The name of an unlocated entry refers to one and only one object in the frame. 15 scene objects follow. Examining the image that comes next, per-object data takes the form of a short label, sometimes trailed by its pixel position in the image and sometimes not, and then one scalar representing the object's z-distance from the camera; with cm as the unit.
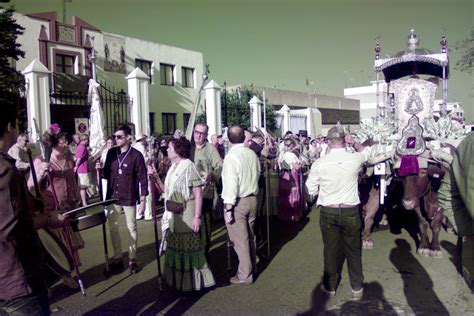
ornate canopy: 1329
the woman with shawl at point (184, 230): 477
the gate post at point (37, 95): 1211
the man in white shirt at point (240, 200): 512
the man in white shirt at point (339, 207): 464
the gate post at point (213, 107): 1661
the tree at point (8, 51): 1426
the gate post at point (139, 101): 1465
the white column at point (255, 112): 1859
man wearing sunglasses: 561
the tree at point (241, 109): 2113
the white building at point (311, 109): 2465
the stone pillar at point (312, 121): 2522
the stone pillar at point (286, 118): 2267
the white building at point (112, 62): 1941
